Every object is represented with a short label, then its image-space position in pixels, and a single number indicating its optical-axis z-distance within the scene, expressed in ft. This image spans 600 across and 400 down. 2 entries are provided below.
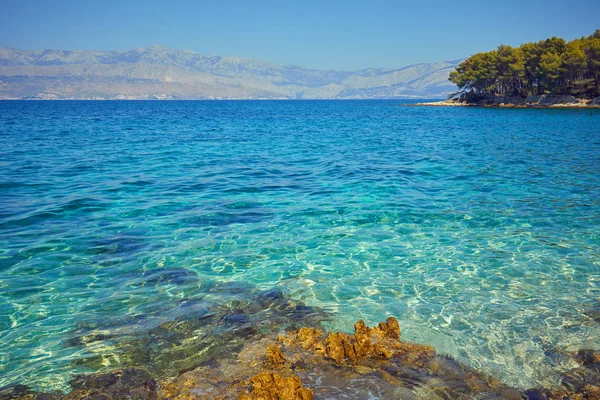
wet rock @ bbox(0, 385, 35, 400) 17.48
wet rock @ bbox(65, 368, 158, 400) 17.17
